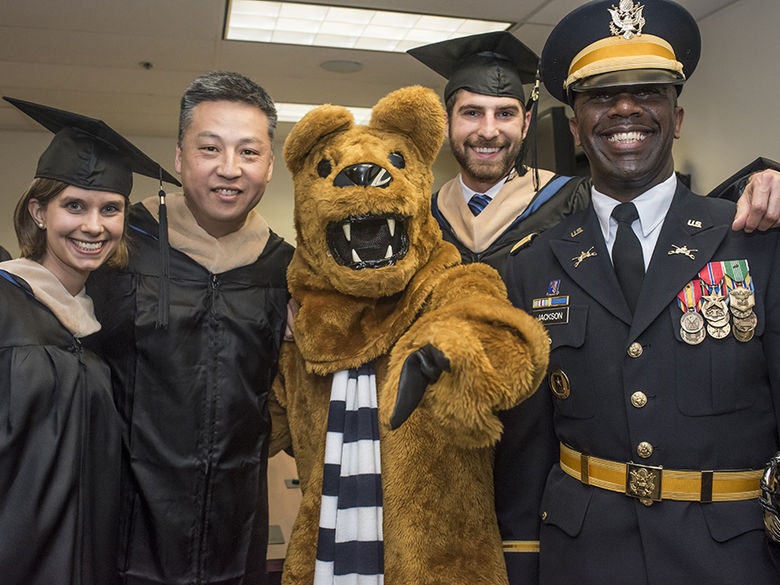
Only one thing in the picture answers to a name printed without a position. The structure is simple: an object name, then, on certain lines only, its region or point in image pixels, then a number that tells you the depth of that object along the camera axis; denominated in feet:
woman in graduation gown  5.46
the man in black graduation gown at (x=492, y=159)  7.74
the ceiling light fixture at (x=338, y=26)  15.16
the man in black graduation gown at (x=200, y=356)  6.50
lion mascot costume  5.65
